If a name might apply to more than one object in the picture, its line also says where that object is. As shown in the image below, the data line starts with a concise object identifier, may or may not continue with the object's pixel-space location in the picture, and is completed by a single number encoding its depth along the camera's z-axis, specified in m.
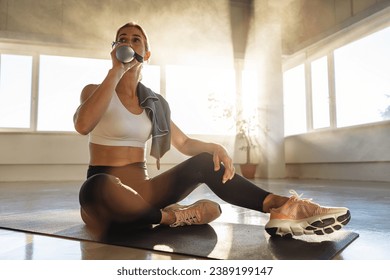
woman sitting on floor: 0.96
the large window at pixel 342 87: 3.67
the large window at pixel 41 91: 4.68
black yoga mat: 0.82
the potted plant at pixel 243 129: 4.94
